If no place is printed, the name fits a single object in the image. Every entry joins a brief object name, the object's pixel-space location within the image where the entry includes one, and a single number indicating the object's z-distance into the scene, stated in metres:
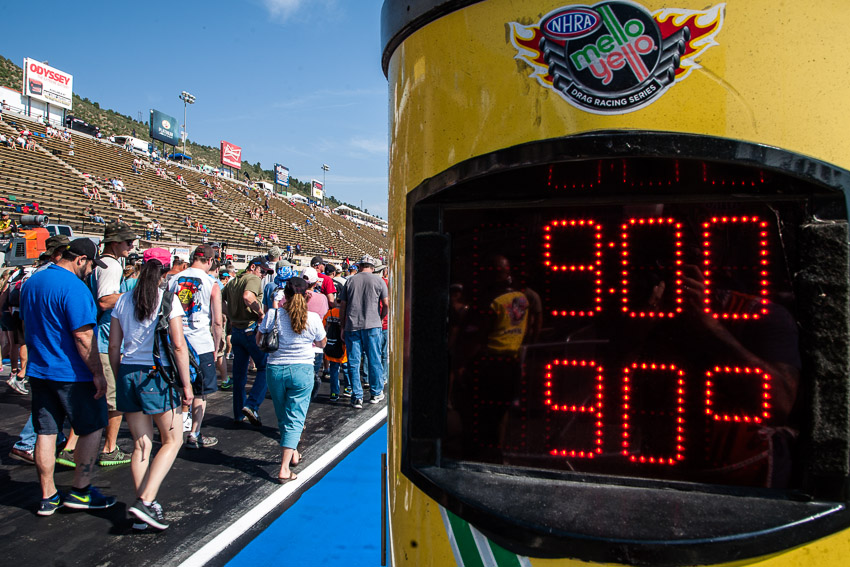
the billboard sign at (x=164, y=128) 62.31
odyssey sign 47.47
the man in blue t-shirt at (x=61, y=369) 4.31
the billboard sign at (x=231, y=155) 69.65
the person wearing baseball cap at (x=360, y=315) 7.89
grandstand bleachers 28.98
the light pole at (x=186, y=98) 68.50
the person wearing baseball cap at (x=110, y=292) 5.47
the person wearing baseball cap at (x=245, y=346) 6.75
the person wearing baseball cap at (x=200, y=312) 5.69
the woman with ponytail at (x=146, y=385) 4.10
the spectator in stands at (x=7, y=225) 15.84
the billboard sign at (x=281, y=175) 82.62
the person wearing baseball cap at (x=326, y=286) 9.70
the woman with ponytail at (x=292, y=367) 5.14
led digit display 1.51
